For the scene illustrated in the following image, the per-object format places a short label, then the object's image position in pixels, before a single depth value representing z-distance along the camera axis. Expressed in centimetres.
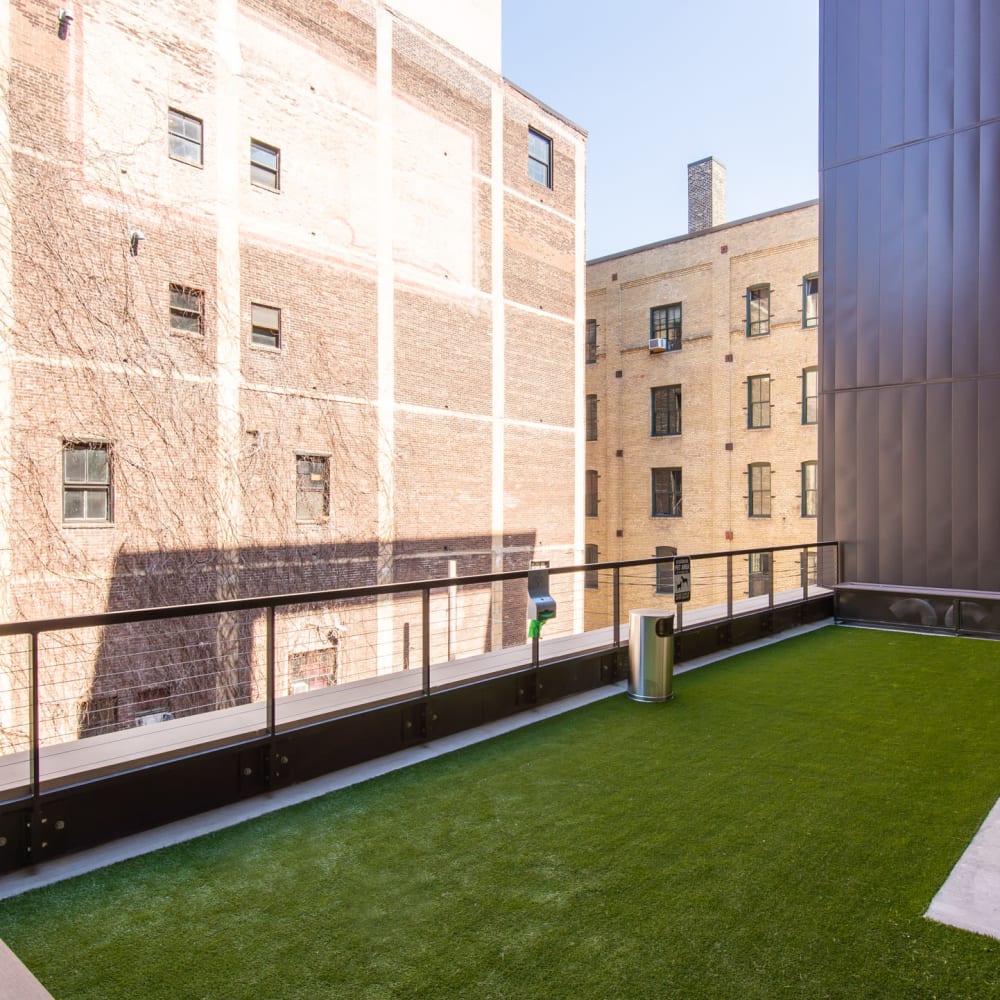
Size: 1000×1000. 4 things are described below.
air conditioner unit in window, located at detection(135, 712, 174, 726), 1315
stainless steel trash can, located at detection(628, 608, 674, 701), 629
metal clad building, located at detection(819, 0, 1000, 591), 978
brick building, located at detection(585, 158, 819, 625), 2202
